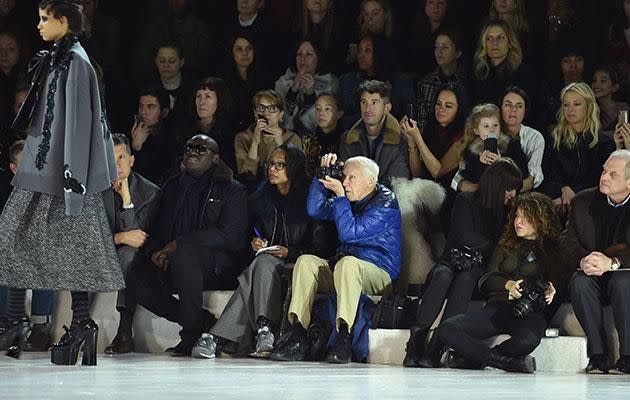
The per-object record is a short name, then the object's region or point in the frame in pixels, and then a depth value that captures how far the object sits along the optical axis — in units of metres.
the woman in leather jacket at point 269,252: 13.59
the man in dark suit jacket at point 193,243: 13.77
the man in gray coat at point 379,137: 14.76
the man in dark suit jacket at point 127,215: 14.21
